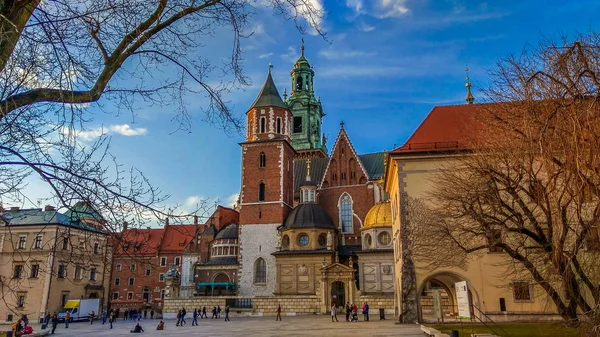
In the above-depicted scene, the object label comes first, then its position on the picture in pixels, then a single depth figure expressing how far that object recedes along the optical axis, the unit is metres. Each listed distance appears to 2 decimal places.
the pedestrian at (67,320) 32.46
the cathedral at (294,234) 38.38
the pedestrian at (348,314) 28.71
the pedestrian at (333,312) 27.72
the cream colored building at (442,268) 21.39
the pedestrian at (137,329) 23.15
